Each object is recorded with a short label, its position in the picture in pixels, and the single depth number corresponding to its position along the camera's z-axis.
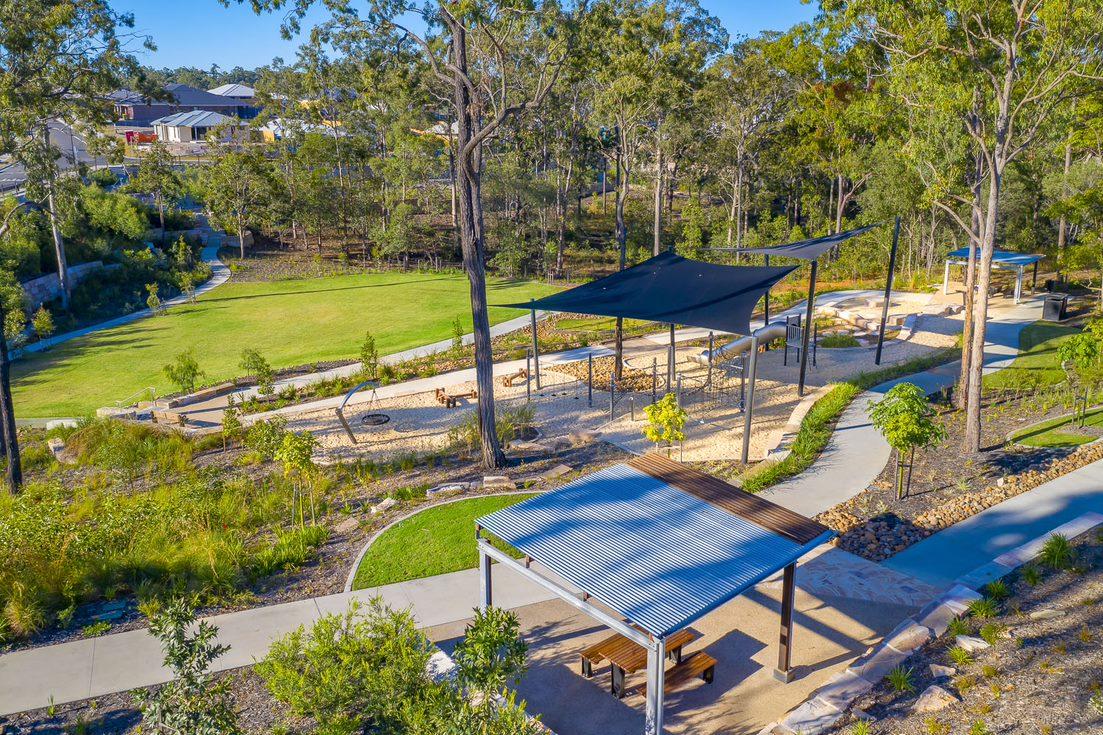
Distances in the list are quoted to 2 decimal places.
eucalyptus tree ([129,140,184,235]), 35.79
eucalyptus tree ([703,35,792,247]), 35.84
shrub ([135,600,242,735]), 6.04
